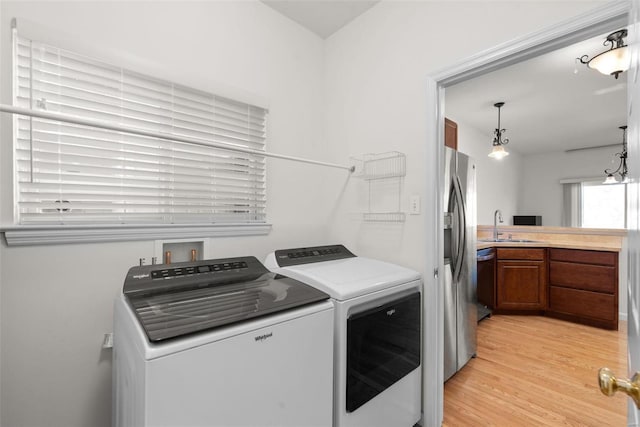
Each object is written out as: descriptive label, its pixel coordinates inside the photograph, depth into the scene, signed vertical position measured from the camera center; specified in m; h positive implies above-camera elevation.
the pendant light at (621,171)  4.87 +0.74
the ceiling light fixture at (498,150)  3.62 +0.79
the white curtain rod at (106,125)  0.87 +0.31
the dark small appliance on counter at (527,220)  5.18 -0.14
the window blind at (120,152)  1.23 +0.30
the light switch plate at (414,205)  1.75 +0.04
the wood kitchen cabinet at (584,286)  3.22 -0.86
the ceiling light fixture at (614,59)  1.89 +1.04
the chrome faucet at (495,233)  4.57 -0.33
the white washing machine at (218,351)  0.82 -0.45
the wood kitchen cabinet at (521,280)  3.63 -0.85
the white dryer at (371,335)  1.28 -0.60
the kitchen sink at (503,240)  4.46 -0.43
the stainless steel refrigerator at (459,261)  2.07 -0.37
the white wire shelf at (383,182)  1.86 +0.20
